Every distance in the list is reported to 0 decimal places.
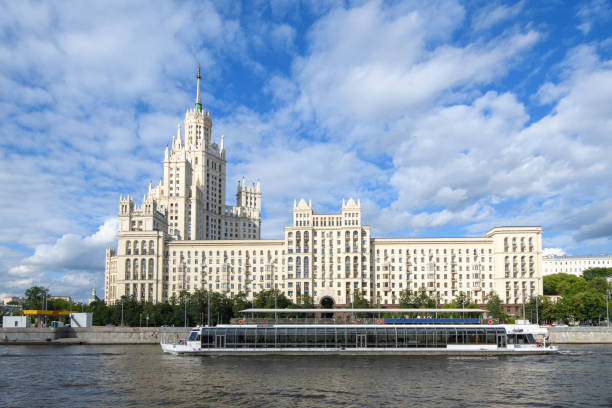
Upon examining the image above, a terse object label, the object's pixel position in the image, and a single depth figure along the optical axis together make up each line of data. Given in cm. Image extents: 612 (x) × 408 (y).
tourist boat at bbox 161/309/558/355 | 9038
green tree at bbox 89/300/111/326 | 16850
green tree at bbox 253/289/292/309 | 15848
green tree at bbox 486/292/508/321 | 15475
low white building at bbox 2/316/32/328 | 14438
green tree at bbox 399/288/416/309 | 16381
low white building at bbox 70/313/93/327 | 15050
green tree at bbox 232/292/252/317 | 15562
